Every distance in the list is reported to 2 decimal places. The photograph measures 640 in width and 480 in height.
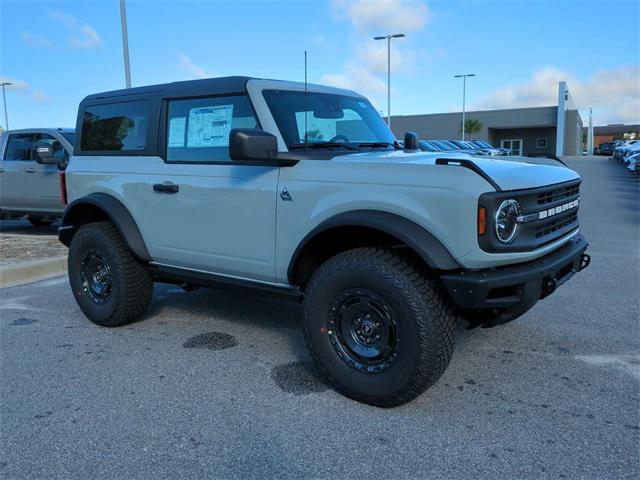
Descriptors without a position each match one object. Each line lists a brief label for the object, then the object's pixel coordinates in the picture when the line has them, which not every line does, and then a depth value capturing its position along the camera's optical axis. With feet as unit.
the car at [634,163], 75.81
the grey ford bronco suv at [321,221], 9.78
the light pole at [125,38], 42.83
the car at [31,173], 31.45
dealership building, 204.13
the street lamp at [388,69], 114.94
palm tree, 213.87
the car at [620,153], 120.98
